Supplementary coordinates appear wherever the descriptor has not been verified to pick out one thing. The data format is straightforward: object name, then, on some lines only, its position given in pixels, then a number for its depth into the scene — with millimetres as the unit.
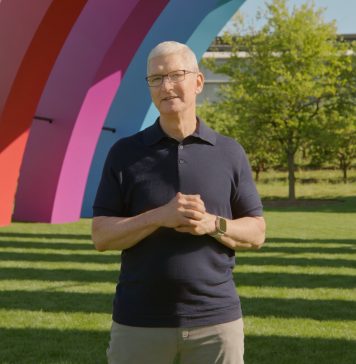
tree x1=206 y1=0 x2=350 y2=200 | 30750
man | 2639
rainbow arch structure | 13391
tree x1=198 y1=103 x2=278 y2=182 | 31484
